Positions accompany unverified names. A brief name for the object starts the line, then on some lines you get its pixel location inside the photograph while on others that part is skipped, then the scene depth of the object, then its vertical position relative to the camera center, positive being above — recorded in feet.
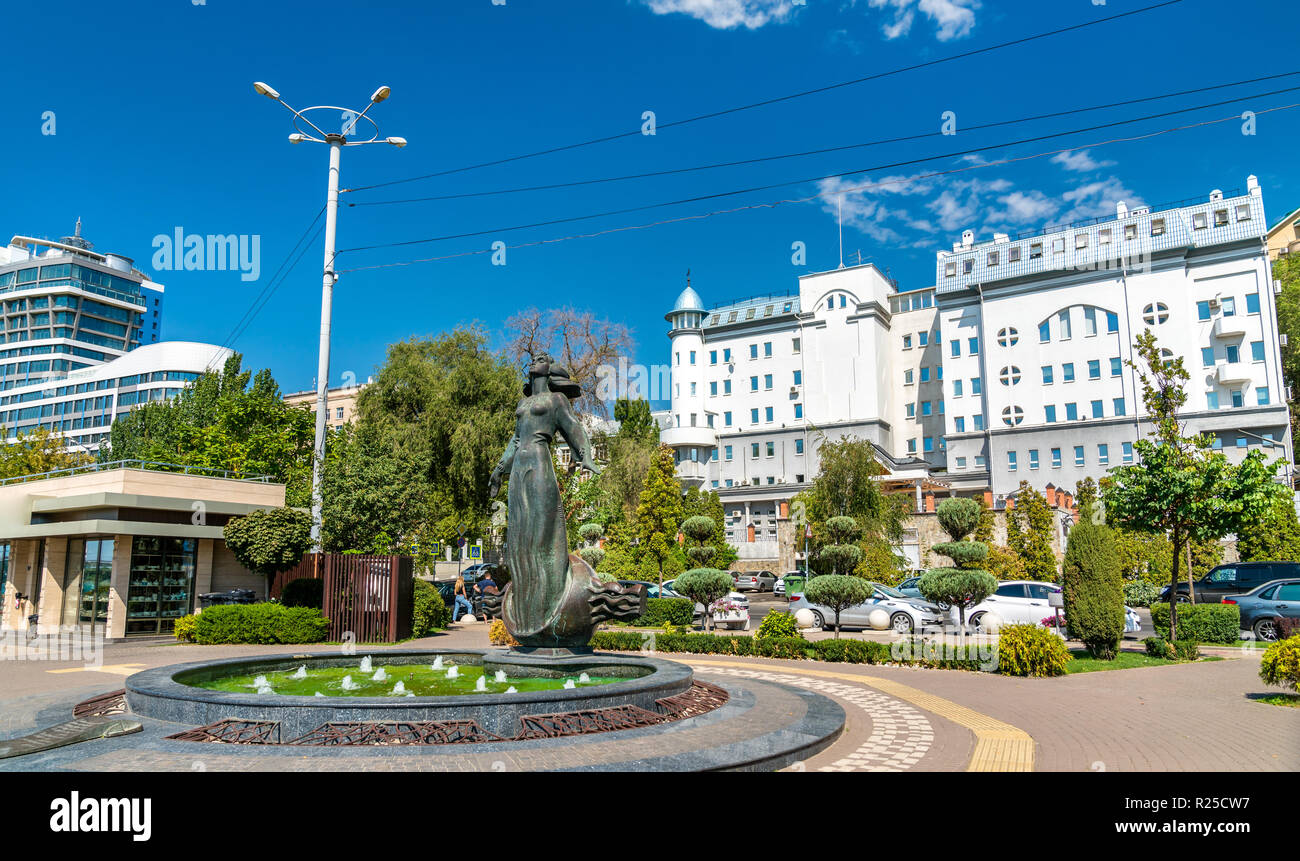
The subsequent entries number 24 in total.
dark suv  69.87 -4.67
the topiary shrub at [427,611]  70.33 -6.80
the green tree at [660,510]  94.43 +2.76
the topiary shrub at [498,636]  58.65 -7.52
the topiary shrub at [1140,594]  98.43 -8.34
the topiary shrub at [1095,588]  48.11 -3.74
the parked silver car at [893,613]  72.13 -7.77
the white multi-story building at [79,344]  308.60 +90.67
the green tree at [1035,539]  95.66 -1.30
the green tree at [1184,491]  53.57 +2.44
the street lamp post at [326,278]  66.18 +22.85
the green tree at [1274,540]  96.57 -1.79
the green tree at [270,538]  67.41 -0.05
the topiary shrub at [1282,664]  32.53 -5.76
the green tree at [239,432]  122.31 +17.62
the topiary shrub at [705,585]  66.64 -4.42
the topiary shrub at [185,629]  64.69 -7.36
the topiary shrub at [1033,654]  43.52 -6.97
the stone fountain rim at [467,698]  23.57 -5.22
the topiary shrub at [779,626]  56.65 -6.82
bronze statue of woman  34.99 -0.94
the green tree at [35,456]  133.80 +15.09
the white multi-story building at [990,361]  150.00 +37.91
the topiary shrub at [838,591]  58.85 -4.51
